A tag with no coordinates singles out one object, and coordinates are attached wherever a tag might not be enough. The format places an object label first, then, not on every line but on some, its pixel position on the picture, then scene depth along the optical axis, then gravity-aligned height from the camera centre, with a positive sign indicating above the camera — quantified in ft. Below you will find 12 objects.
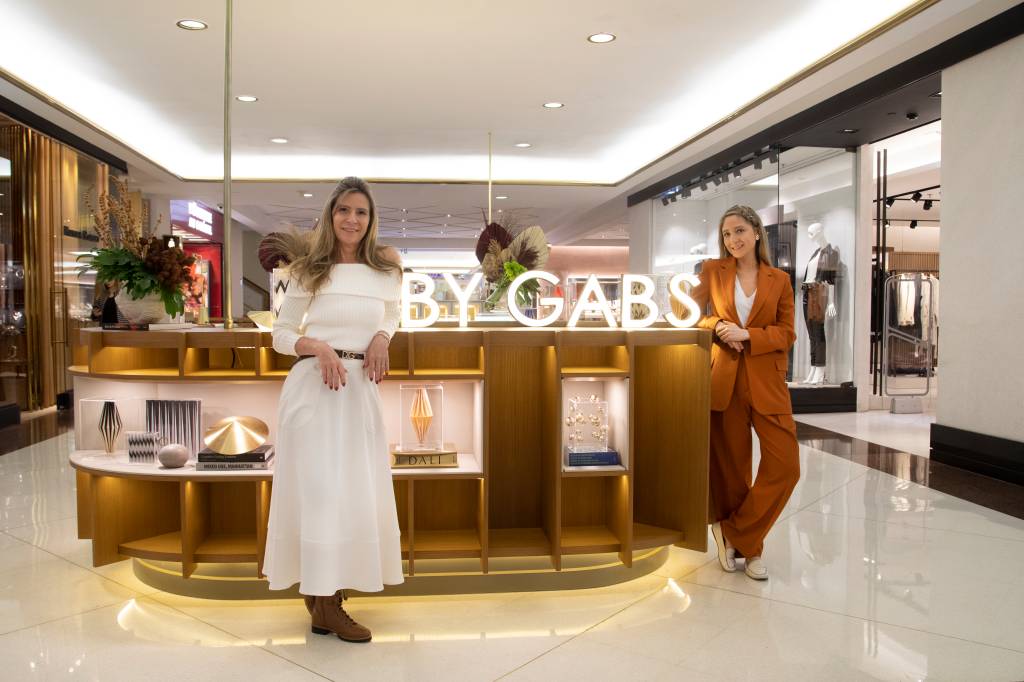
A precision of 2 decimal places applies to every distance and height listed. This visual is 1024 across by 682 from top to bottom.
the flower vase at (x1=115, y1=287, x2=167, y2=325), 10.84 +0.27
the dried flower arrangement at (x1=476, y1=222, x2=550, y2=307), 11.57 +1.07
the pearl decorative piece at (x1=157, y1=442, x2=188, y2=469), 10.19 -1.84
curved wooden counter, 10.23 -2.13
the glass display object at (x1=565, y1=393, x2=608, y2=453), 11.03 -1.53
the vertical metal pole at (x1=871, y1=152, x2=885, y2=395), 29.99 +2.23
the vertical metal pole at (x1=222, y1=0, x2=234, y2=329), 11.45 +1.99
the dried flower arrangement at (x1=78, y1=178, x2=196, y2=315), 10.84 +0.97
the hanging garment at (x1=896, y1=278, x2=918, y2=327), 30.35 +0.94
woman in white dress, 8.48 -1.17
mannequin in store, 30.96 +1.28
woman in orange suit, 10.84 -0.95
